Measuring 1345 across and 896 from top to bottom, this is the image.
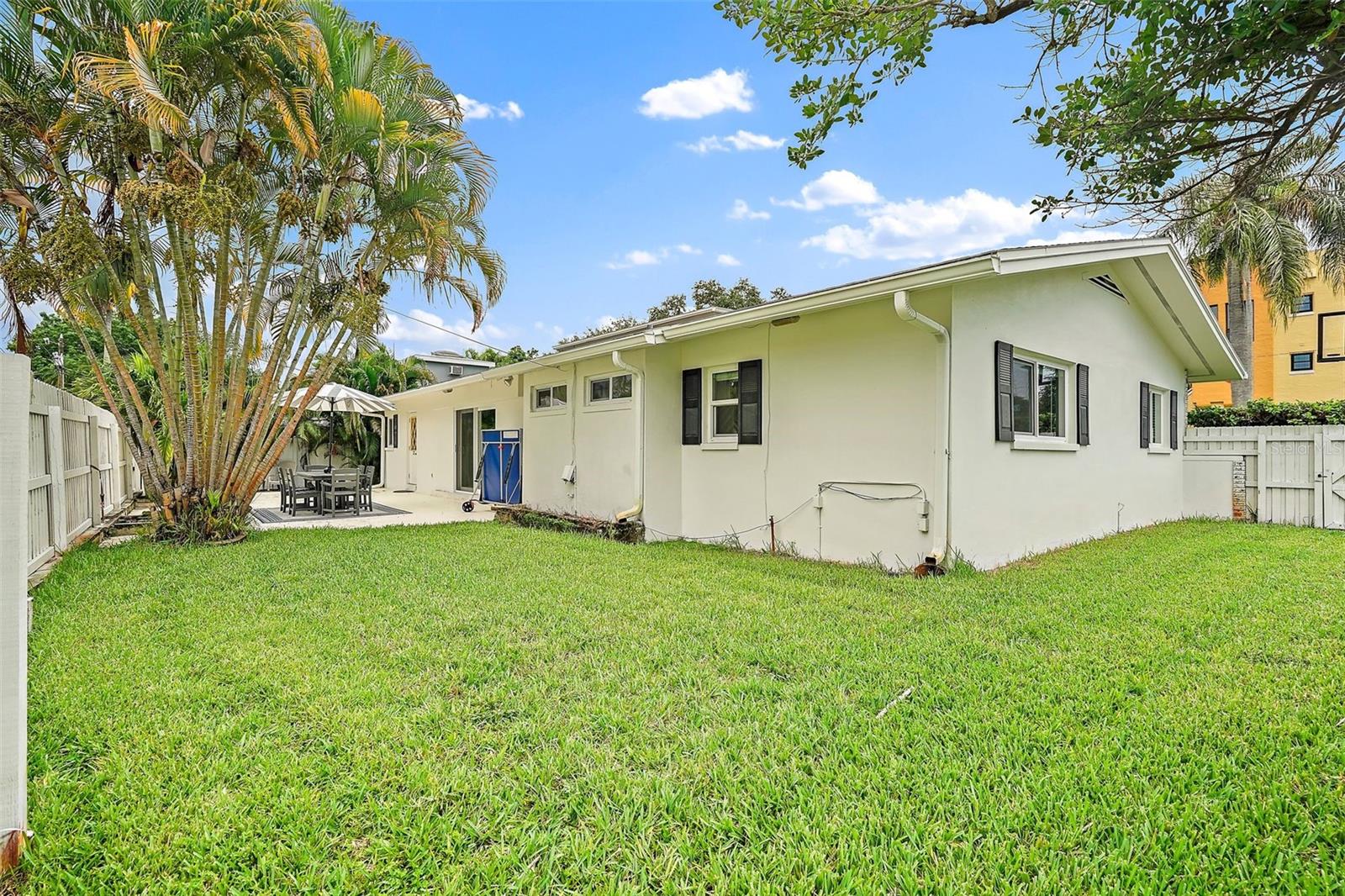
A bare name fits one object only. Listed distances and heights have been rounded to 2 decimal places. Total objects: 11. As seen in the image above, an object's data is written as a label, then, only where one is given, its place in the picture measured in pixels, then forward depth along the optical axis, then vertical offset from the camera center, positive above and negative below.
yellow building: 22.30 +3.12
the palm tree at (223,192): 6.93 +3.10
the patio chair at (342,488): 12.30 -0.82
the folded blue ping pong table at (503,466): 13.12 -0.47
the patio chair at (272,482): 18.28 -1.03
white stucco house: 6.82 +0.39
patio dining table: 12.28 -0.63
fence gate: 10.52 -0.59
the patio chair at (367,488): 13.00 -0.85
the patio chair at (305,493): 12.29 -0.89
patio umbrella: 12.99 +0.87
